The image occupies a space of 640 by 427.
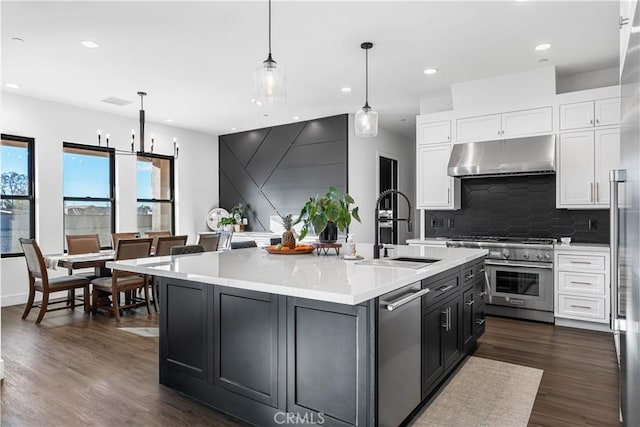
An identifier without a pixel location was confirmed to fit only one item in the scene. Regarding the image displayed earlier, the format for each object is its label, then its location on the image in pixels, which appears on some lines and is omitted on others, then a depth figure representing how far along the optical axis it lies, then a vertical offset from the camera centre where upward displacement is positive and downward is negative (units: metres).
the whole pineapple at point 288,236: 3.24 -0.17
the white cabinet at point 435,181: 5.18 +0.45
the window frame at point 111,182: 6.23 +0.53
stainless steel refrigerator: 1.05 -0.07
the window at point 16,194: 5.39 +0.28
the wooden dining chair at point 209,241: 5.21 -0.35
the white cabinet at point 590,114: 4.14 +1.07
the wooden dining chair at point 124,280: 4.45 -0.75
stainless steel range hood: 4.36 +0.66
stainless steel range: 4.29 -0.69
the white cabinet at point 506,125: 4.50 +1.05
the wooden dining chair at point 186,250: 3.38 -0.30
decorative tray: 3.15 -0.28
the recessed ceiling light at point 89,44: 3.71 +1.60
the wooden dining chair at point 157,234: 6.16 -0.30
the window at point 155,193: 7.01 +0.38
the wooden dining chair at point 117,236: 5.79 -0.32
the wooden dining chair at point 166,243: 4.76 -0.35
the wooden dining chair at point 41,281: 4.41 -0.77
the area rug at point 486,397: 2.33 -1.19
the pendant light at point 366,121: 3.75 +0.88
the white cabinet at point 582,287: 4.03 -0.75
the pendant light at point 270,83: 2.60 +0.86
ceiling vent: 5.59 +1.61
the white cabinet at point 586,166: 4.18 +0.52
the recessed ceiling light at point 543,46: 3.82 +1.62
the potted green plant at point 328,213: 2.95 +0.01
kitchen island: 1.88 -0.66
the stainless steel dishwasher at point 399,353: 1.92 -0.72
